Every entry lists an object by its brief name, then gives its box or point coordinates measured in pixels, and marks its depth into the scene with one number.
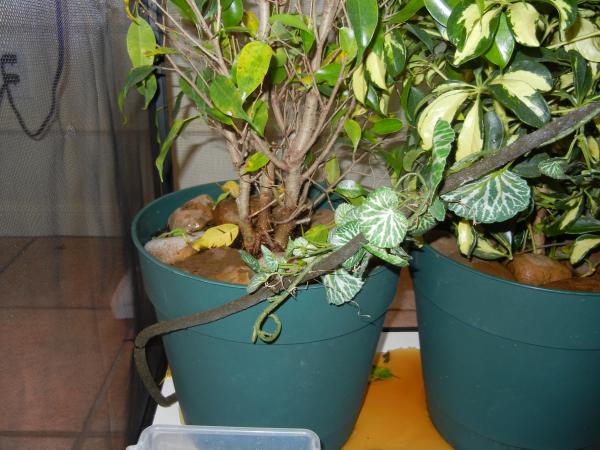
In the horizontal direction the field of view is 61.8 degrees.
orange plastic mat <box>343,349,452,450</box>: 0.84
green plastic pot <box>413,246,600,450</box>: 0.62
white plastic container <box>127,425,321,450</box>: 0.68
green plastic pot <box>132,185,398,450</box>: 0.63
